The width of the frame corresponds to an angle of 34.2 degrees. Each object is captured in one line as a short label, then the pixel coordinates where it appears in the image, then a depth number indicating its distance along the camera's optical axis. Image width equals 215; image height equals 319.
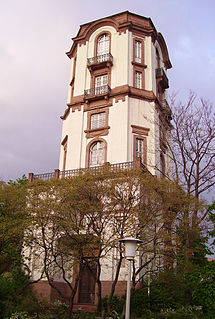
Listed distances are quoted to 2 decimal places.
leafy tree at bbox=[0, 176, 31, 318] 15.65
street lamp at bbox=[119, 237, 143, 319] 10.74
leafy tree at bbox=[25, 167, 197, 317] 15.02
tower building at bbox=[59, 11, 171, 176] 25.02
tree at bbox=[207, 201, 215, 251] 13.86
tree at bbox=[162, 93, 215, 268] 17.11
